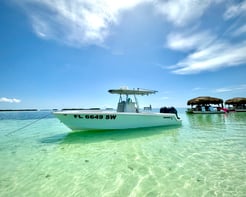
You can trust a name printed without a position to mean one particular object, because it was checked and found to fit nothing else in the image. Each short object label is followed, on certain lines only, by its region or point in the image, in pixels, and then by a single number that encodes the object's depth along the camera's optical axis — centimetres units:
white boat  874
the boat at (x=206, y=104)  3098
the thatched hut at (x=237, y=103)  3286
